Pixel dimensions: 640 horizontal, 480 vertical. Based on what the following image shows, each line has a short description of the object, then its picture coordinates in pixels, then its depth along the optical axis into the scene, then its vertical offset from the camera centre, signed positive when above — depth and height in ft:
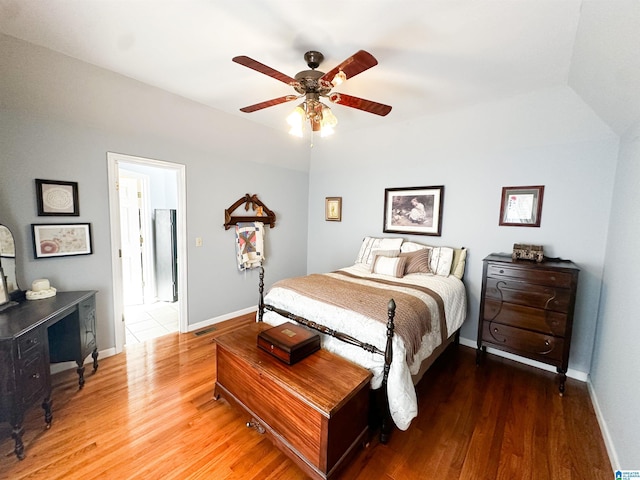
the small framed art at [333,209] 14.35 +0.47
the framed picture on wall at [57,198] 7.46 +0.32
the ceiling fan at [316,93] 5.25 +2.89
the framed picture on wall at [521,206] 8.87 +0.60
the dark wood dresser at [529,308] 7.50 -2.52
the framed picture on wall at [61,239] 7.51 -0.89
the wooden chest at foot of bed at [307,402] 4.79 -3.70
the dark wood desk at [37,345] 5.20 -3.22
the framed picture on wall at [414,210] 11.07 +0.45
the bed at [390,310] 5.69 -2.41
